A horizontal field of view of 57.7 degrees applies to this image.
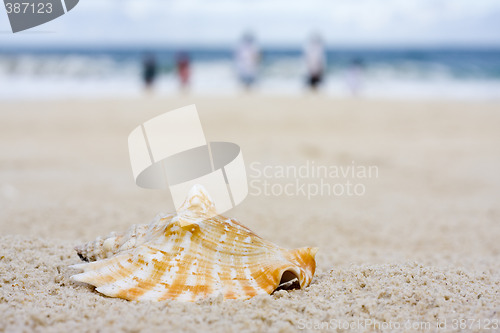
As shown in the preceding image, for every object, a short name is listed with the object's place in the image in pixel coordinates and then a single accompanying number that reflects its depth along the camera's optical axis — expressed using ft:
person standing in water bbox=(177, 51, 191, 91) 53.72
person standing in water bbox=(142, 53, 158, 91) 54.60
